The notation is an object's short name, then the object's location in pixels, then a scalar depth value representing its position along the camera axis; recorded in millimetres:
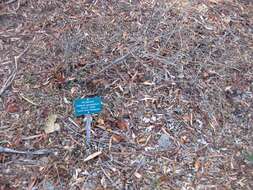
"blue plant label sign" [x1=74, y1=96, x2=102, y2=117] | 2465
